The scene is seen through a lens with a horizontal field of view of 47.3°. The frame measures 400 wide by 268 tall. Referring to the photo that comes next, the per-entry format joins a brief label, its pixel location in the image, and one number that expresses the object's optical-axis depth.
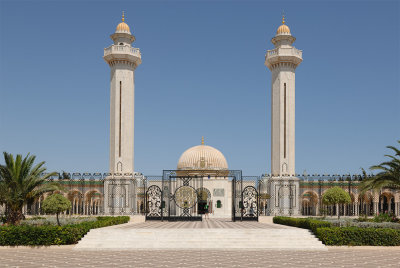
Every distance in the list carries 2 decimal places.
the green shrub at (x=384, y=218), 21.04
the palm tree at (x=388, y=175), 20.58
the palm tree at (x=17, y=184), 19.66
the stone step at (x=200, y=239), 16.50
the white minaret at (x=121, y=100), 36.47
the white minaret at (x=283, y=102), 35.88
